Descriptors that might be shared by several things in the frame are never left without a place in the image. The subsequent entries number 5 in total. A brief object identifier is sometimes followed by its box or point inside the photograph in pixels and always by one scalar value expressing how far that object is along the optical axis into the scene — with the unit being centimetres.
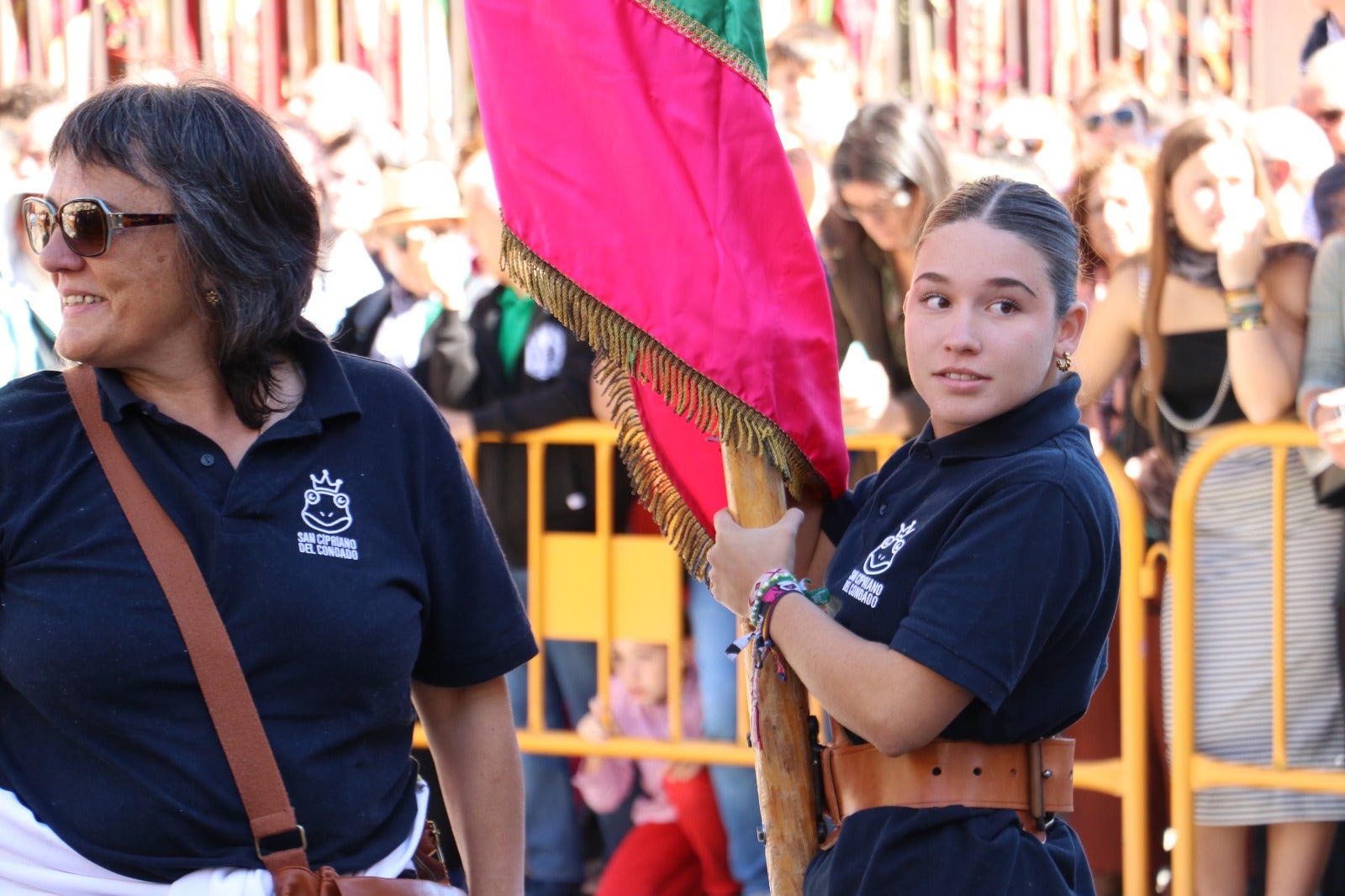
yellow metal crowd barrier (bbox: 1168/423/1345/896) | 850
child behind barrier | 973
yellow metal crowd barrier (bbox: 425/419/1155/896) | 919
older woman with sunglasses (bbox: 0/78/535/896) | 416
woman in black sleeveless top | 855
